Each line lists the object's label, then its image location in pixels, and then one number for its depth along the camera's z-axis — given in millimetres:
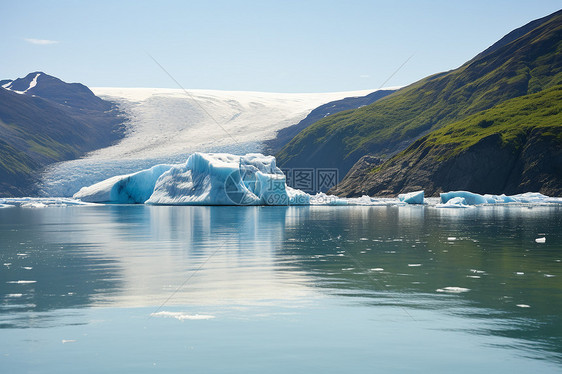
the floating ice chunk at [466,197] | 72194
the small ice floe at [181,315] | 9742
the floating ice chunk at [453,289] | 12257
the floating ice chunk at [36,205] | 73256
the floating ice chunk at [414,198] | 82081
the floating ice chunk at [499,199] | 77056
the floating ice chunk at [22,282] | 13523
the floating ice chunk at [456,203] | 63538
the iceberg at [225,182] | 63969
